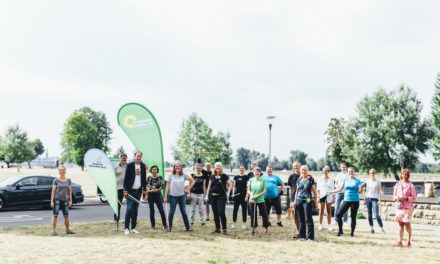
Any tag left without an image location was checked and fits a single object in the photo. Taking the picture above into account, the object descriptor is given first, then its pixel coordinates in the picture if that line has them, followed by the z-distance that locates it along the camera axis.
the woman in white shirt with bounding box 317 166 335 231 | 10.98
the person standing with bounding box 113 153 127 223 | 10.66
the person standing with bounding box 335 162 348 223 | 11.13
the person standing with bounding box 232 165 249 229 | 11.38
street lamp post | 17.89
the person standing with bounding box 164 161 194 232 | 10.14
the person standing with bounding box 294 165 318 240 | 9.24
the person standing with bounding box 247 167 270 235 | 9.94
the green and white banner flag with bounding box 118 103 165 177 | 12.23
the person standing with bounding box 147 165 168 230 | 10.17
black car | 15.81
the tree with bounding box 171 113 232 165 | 60.41
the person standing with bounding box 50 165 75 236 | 9.52
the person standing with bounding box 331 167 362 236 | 10.04
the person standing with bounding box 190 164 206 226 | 11.05
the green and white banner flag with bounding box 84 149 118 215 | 10.43
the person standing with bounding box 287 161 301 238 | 10.11
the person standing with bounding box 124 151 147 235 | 9.72
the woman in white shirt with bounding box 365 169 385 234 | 10.91
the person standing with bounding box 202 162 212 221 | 11.48
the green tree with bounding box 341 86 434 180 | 39.38
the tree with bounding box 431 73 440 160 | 31.70
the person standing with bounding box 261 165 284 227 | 11.48
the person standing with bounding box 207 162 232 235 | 10.15
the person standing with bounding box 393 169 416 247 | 8.71
